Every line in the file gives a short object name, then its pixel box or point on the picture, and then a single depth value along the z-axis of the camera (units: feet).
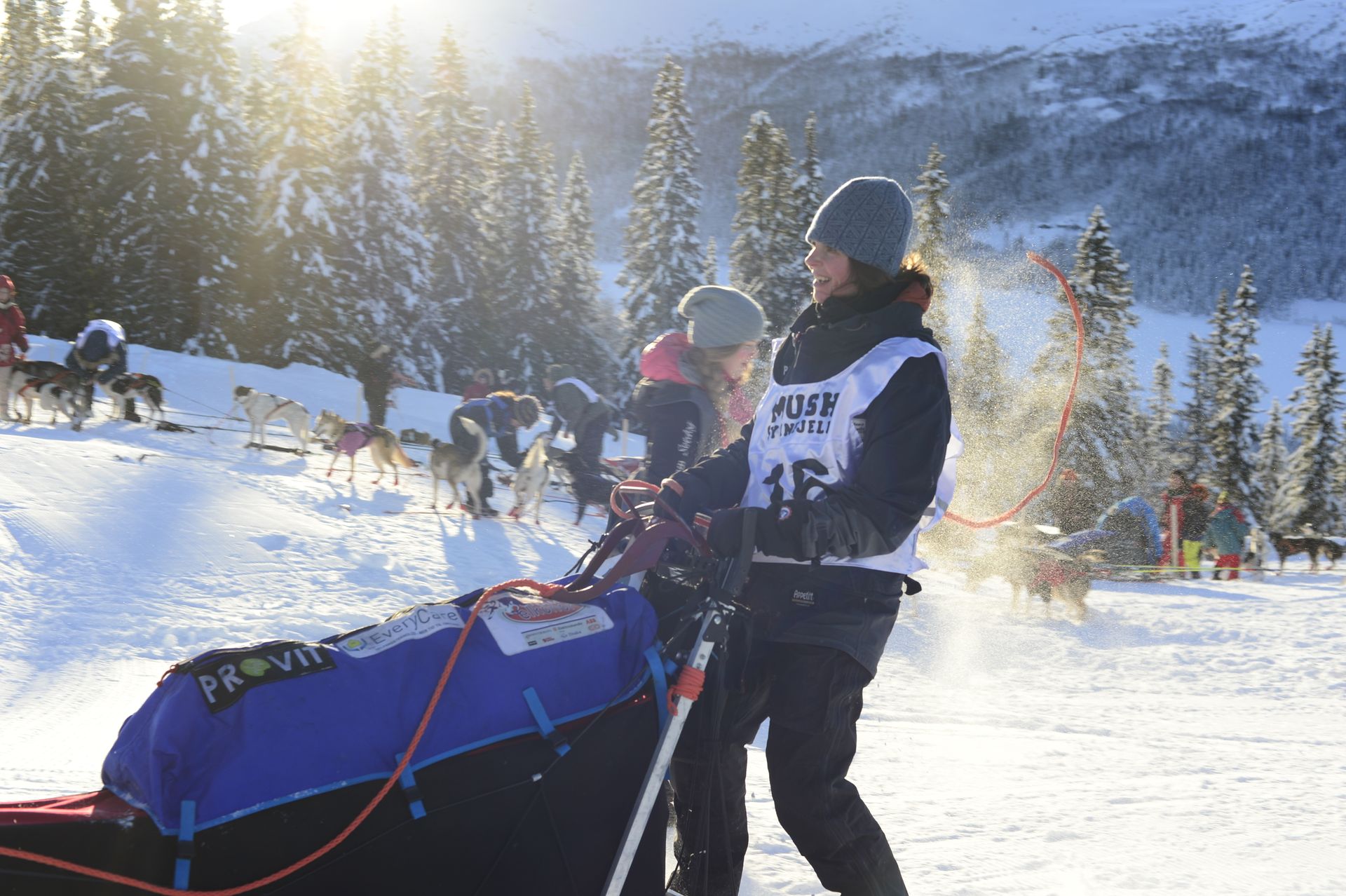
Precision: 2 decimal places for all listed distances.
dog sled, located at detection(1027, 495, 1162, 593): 30.89
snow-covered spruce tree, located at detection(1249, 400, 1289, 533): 118.32
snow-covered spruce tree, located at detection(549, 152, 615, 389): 111.55
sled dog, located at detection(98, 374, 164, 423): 41.60
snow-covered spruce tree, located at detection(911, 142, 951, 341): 67.15
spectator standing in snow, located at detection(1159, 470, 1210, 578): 46.80
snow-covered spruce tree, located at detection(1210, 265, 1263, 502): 104.01
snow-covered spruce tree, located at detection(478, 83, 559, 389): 109.40
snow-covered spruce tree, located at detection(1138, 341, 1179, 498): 81.41
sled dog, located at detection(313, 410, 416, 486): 35.91
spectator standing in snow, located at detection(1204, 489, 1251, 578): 45.34
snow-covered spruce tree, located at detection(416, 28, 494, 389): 104.99
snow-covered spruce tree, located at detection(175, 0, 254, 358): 82.17
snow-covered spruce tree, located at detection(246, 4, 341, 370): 84.43
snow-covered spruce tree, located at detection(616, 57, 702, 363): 100.27
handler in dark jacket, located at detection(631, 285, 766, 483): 12.97
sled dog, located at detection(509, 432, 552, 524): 34.60
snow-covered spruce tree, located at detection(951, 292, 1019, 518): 51.60
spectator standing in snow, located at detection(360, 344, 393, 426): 47.26
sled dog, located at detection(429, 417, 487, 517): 33.01
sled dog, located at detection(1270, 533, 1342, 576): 56.85
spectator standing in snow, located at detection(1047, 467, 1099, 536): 50.18
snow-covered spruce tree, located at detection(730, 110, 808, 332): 90.27
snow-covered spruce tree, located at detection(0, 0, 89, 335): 86.94
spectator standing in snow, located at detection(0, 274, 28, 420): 36.81
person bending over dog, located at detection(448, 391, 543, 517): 33.83
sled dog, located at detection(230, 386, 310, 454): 41.19
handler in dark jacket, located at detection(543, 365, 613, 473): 32.40
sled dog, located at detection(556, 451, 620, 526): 34.50
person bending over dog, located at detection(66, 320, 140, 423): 40.70
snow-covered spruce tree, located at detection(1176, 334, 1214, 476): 111.65
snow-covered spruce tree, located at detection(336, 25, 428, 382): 89.25
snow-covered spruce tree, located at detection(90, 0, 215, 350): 81.25
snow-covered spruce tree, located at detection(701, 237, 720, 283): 120.88
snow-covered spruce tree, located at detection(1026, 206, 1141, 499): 66.59
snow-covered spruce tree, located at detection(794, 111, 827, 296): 90.17
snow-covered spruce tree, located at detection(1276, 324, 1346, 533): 101.96
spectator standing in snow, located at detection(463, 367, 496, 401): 50.08
